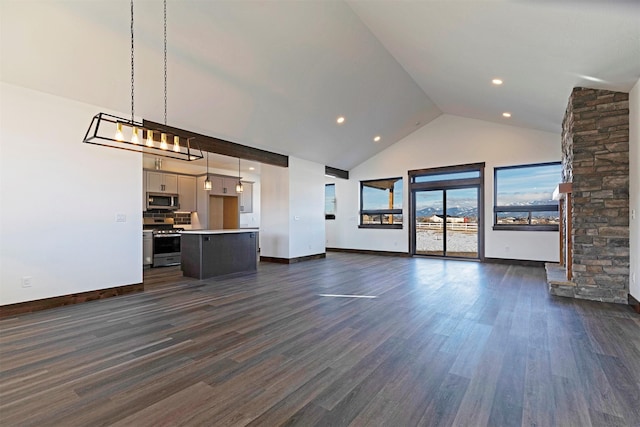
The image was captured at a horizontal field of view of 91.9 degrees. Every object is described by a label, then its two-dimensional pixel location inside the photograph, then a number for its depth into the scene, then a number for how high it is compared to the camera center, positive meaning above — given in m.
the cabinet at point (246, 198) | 10.27 +0.54
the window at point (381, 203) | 9.37 +0.34
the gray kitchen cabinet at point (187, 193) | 8.32 +0.58
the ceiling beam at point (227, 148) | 5.22 +1.38
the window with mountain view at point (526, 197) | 7.08 +0.40
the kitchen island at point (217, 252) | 5.81 -0.76
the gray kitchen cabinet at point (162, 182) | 7.60 +0.80
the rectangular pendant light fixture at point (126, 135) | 2.96 +1.17
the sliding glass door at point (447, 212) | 8.12 +0.05
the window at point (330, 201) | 10.66 +0.45
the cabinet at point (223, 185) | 9.08 +0.87
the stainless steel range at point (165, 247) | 7.29 -0.78
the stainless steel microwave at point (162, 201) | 7.69 +0.33
